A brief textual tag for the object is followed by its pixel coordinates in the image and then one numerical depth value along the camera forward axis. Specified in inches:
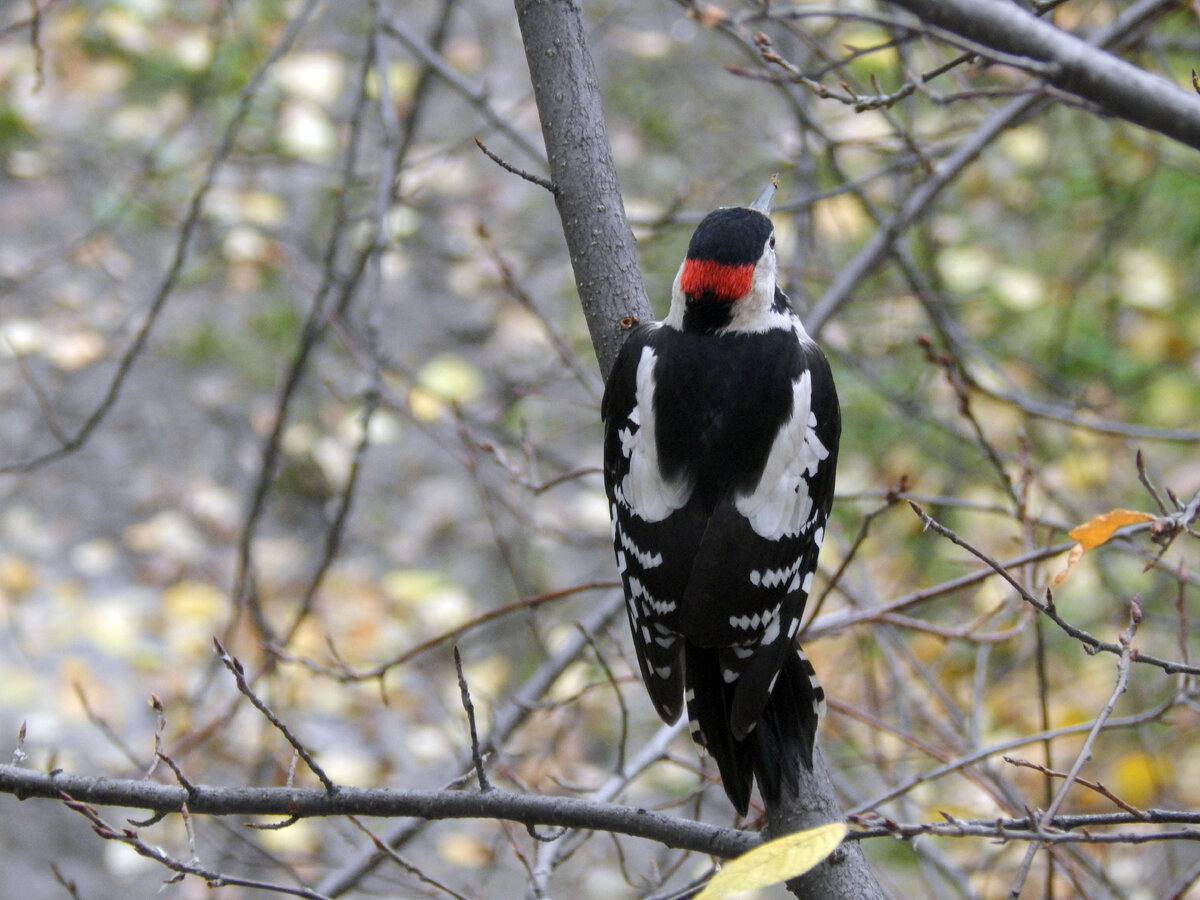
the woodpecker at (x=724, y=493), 231.7
